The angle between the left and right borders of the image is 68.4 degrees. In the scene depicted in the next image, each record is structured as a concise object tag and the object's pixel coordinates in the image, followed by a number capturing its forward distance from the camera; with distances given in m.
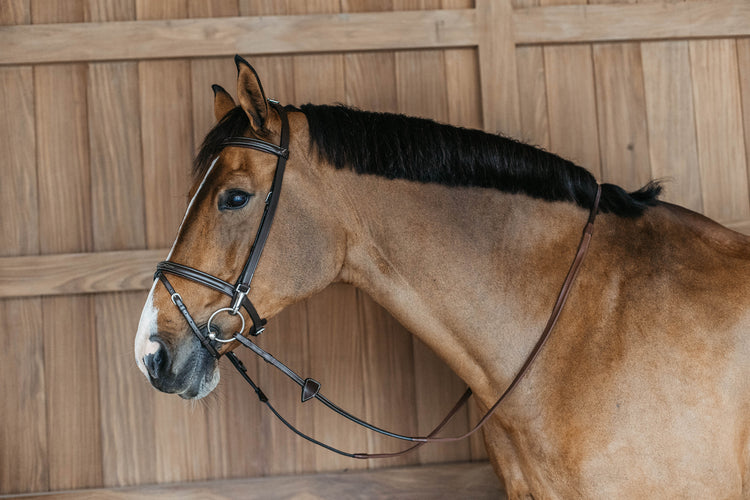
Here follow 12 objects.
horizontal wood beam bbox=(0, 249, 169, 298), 1.92
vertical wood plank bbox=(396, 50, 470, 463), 1.97
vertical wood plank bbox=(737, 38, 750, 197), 2.10
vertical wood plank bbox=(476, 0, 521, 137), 2.01
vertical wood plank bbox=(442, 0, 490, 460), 2.04
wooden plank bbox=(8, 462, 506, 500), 1.90
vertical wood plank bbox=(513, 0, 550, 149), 2.04
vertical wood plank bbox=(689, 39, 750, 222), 2.08
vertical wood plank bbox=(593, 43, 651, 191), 2.07
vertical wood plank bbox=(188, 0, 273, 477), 1.94
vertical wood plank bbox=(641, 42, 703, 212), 2.08
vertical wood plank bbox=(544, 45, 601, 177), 2.06
